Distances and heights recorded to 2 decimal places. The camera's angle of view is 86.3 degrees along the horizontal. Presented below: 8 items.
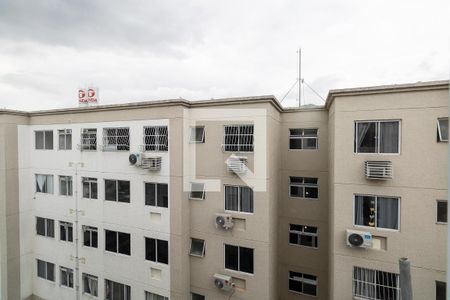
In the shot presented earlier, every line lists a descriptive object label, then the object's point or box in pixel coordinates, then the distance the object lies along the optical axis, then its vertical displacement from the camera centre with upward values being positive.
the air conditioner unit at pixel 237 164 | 8.18 -0.62
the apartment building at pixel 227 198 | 6.44 -1.85
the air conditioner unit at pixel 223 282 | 8.36 -4.78
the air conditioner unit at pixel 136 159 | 8.97 -0.48
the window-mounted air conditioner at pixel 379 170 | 6.42 -0.66
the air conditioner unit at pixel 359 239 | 6.70 -2.62
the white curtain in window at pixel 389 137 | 6.52 +0.23
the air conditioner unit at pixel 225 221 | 8.34 -2.63
